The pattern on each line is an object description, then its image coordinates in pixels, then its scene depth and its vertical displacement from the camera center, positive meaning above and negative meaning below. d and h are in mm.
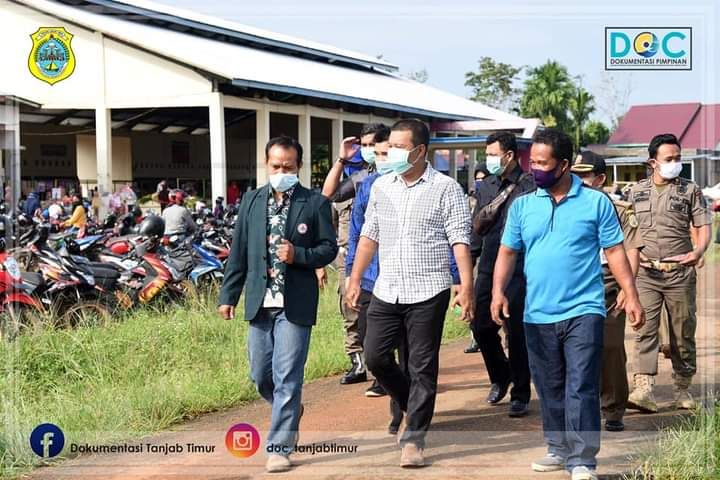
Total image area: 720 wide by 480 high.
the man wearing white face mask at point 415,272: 5273 -309
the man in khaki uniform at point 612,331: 5883 -736
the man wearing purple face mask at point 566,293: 4891 -420
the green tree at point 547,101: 19297 +2658
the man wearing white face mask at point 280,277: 5250 -325
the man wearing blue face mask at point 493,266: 6320 -359
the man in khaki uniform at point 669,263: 6488 -345
